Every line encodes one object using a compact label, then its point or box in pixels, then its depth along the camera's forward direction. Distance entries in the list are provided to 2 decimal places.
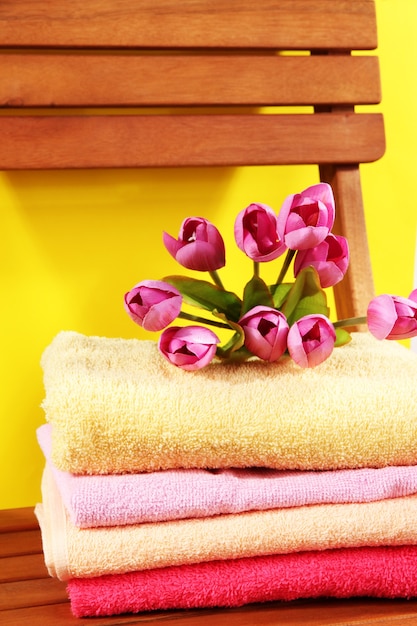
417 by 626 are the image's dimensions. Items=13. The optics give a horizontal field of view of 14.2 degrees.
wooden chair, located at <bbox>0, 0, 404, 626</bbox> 1.40
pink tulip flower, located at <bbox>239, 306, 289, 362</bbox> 1.18
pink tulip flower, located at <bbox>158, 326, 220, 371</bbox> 1.18
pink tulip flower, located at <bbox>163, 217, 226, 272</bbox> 1.20
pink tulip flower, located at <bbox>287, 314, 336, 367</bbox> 1.17
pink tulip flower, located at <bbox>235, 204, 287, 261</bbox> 1.18
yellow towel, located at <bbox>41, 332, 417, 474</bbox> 1.14
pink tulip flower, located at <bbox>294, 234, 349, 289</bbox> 1.22
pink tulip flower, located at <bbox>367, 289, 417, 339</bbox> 1.18
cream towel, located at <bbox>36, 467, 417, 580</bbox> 1.14
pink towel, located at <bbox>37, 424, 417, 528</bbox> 1.13
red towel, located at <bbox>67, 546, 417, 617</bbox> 1.15
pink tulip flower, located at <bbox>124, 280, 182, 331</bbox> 1.18
